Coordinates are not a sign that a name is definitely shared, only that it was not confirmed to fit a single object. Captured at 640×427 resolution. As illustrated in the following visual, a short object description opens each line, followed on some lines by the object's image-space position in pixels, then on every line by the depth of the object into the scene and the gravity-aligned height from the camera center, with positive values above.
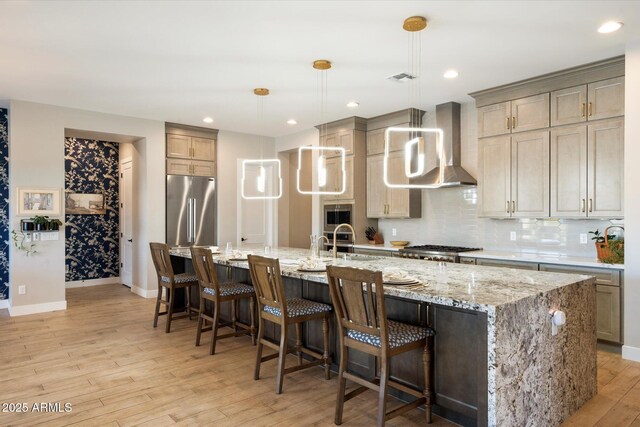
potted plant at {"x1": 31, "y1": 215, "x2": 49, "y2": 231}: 5.26 -0.11
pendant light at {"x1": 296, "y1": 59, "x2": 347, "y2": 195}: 3.93 +1.40
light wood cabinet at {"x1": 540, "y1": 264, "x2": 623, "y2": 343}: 3.69 -0.82
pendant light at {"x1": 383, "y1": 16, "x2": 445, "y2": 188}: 2.97 +1.45
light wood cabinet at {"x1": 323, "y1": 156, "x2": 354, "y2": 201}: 6.29 +0.57
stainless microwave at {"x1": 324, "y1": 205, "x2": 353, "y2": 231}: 6.36 -0.04
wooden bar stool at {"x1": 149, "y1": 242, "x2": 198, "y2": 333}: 4.43 -0.72
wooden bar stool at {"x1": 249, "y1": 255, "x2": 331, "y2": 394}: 2.93 -0.72
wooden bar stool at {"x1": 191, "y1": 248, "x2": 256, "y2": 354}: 3.75 -0.74
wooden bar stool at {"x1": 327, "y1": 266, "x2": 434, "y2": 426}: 2.25 -0.71
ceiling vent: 4.31 +1.45
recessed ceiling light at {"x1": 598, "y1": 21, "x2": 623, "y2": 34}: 3.14 +1.45
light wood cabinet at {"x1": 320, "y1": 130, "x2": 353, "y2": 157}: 6.30 +1.14
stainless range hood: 5.22 +0.93
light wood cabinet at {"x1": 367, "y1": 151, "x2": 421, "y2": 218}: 5.78 +0.27
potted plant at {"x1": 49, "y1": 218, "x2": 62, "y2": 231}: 5.38 -0.14
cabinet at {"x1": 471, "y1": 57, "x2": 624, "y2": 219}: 3.90 +0.71
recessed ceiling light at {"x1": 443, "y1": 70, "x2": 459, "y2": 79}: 4.20 +1.45
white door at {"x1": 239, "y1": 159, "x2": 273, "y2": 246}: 7.38 -0.10
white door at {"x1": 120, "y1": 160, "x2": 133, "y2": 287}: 7.05 -0.19
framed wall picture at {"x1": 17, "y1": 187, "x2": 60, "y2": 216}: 5.23 +0.16
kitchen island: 2.01 -0.74
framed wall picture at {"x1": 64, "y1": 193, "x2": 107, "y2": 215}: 7.17 +0.17
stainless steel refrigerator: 6.54 +0.03
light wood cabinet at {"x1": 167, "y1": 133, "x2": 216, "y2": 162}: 6.57 +1.09
